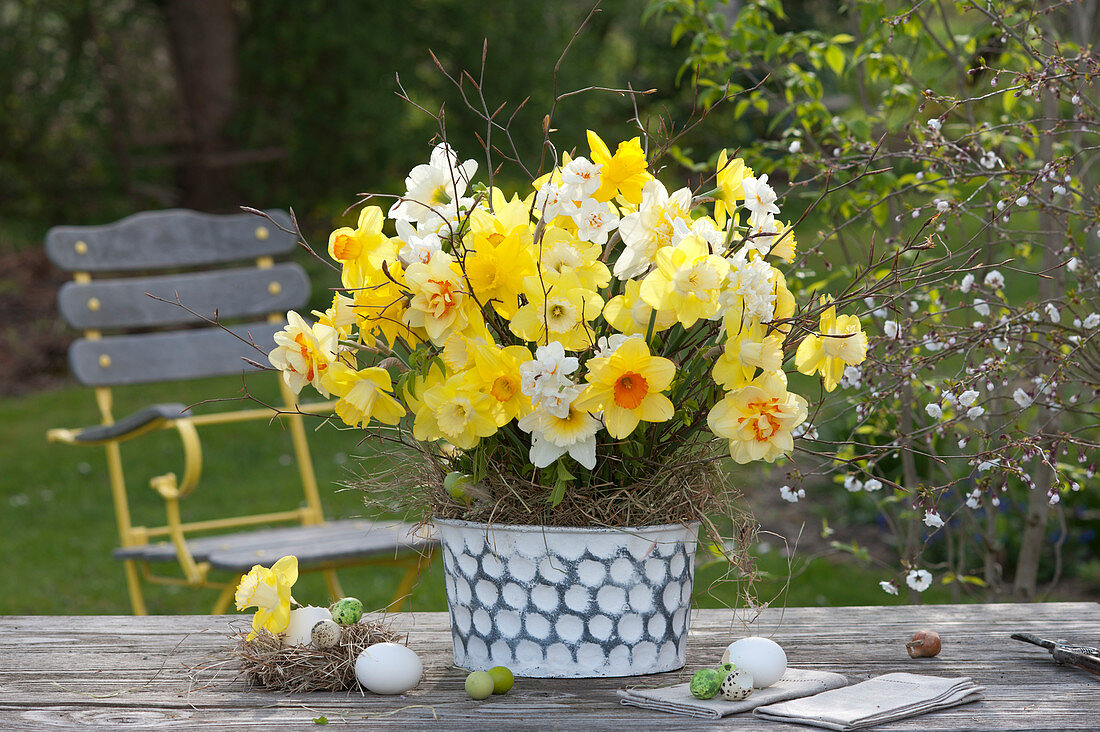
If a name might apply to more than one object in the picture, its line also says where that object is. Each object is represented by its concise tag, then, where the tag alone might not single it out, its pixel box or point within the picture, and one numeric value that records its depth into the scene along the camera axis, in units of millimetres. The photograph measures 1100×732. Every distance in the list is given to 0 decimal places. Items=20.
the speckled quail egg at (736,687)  3590
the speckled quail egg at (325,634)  3682
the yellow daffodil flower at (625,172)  3635
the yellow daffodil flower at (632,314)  3579
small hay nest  3673
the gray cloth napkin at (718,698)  3572
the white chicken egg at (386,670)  3644
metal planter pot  3633
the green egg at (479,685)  3610
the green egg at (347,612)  3699
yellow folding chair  5316
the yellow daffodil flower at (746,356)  3559
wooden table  3572
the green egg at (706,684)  3587
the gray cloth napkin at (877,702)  3542
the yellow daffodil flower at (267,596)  3663
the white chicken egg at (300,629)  3695
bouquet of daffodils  3547
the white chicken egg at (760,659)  3633
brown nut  3737
